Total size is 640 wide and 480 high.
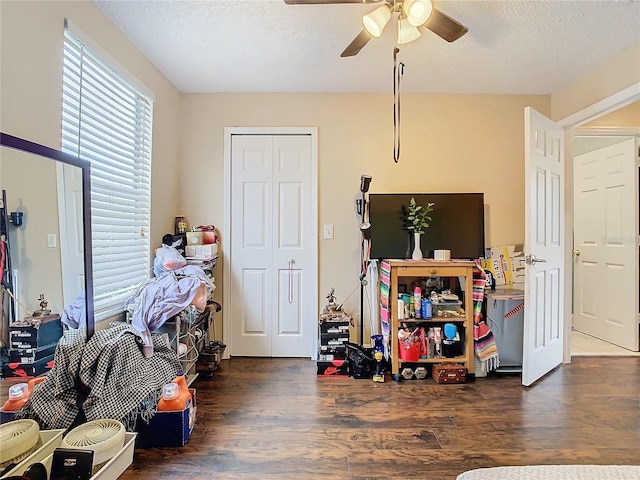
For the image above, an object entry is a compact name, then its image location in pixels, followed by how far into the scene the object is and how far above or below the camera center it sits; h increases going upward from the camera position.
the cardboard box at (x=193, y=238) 3.12 +0.01
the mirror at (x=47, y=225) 1.56 +0.07
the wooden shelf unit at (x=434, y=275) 2.86 -0.43
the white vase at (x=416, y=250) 3.02 -0.10
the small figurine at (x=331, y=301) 3.24 -0.55
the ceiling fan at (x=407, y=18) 1.78 +1.12
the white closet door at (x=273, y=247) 3.40 -0.07
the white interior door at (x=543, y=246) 2.74 -0.07
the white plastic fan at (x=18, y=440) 1.47 -0.82
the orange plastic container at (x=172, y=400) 1.97 -0.87
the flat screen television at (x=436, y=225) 3.17 +0.11
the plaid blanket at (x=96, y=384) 1.75 -0.73
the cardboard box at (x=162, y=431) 1.95 -1.02
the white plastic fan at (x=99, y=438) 1.60 -0.89
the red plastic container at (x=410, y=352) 2.86 -0.88
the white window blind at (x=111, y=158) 2.01 +0.52
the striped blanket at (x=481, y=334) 2.92 -0.77
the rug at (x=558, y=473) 0.87 -0.57
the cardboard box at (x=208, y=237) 3.25 +0.02
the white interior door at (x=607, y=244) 3.56 -0.07
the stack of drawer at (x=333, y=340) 3.02 -0.84
